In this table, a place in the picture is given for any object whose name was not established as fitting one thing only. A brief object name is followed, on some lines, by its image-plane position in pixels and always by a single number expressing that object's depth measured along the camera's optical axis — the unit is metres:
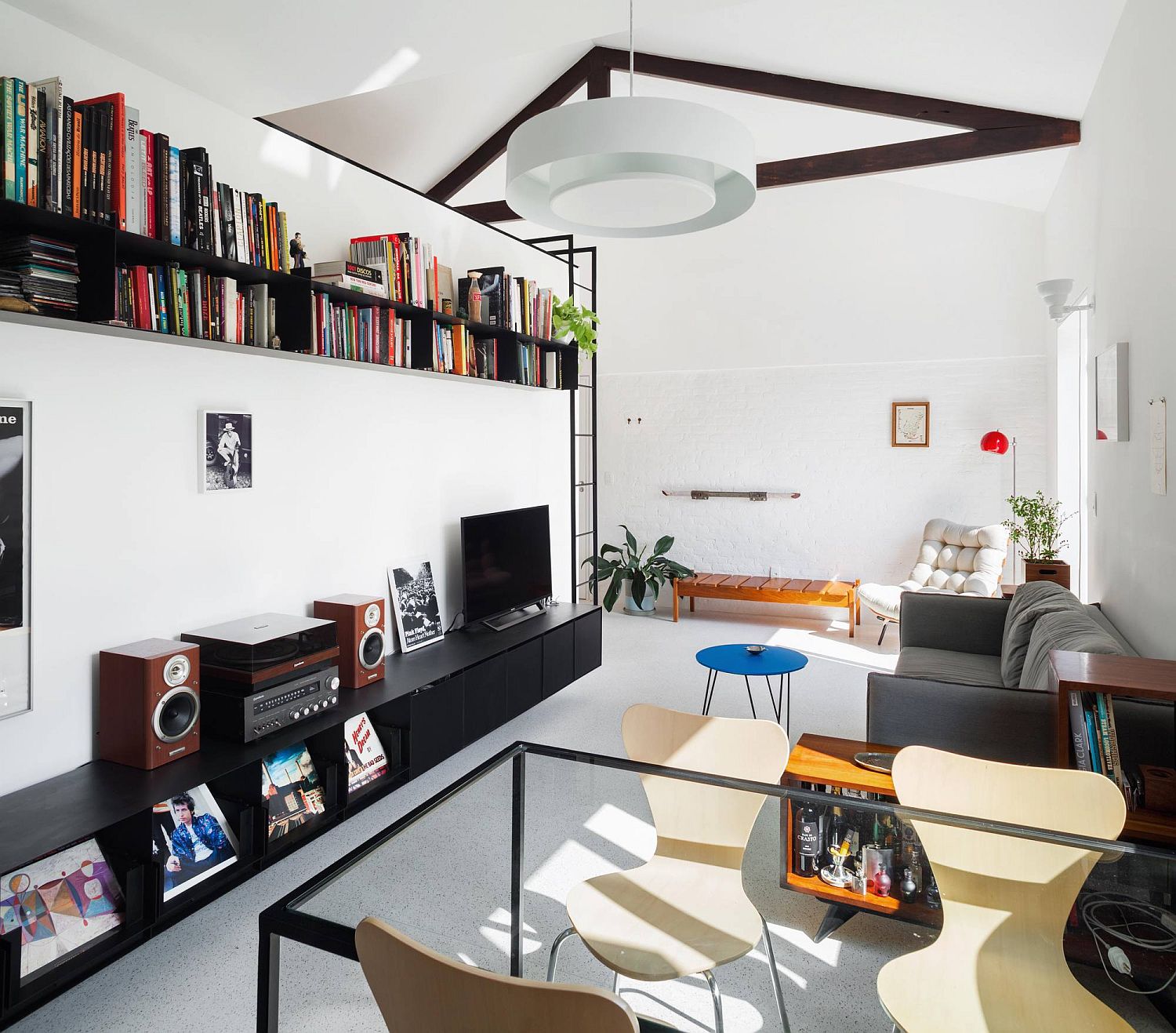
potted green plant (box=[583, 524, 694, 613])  7.46
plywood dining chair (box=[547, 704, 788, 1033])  1.55
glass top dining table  1.17
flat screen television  4.41
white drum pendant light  1.92
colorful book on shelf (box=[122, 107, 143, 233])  2.46
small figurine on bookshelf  3.22
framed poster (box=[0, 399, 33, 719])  2.41
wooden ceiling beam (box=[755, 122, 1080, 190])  4.81
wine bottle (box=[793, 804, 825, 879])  1.54
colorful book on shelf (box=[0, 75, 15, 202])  2.16
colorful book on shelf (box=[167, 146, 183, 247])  2.60
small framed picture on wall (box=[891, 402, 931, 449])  6.98
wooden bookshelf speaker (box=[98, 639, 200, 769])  2.60
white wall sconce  4.57
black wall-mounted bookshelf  2.31
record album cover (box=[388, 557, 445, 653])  4.07
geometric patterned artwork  2.09
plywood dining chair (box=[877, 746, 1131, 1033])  1.27
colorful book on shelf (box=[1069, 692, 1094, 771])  2.27
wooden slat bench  6.80
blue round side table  3.90
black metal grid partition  7.11
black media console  2.19
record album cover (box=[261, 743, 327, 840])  2.87
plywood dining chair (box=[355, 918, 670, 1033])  0.97
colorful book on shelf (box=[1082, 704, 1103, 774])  2.24
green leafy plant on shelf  5.07
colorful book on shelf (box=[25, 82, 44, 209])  2.22
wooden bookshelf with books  2.13
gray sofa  2.28
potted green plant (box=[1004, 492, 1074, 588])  4.79
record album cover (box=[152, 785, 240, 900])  2.49
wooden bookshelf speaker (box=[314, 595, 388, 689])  3.47
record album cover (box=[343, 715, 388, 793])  3.23
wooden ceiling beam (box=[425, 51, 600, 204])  5.49
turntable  2.83
